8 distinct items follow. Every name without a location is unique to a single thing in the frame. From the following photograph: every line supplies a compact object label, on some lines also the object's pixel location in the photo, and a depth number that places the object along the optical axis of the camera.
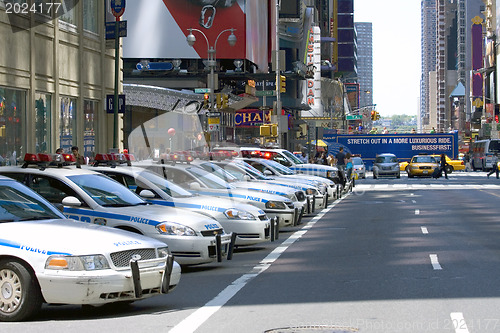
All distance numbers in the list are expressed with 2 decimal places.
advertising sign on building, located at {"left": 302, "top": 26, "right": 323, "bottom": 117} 111.44
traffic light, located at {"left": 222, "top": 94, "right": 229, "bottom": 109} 42.81
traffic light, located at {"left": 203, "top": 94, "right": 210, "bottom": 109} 44.04
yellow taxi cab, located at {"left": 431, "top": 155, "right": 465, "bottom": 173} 79.05
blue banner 79.50
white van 84.19
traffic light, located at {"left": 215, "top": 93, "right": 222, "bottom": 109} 43.00
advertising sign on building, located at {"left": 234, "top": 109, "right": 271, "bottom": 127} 83.62
